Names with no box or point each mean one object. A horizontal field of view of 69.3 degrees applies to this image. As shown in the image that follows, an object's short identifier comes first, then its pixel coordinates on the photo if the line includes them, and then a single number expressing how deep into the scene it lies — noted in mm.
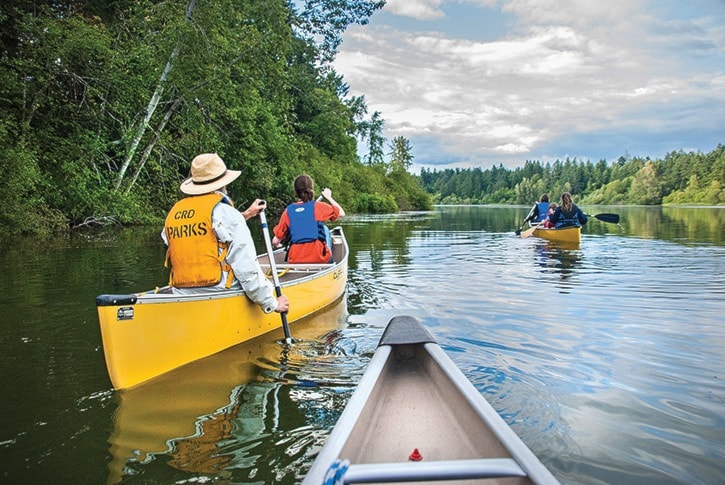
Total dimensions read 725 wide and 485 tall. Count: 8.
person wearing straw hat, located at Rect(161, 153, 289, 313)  4453
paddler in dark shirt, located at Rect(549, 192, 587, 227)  15074
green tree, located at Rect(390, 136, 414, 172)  90812
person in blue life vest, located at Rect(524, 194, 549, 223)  18328
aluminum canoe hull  1856
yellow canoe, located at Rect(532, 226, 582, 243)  14930
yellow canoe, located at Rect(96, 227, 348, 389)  3693
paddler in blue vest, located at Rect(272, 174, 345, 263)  6875
